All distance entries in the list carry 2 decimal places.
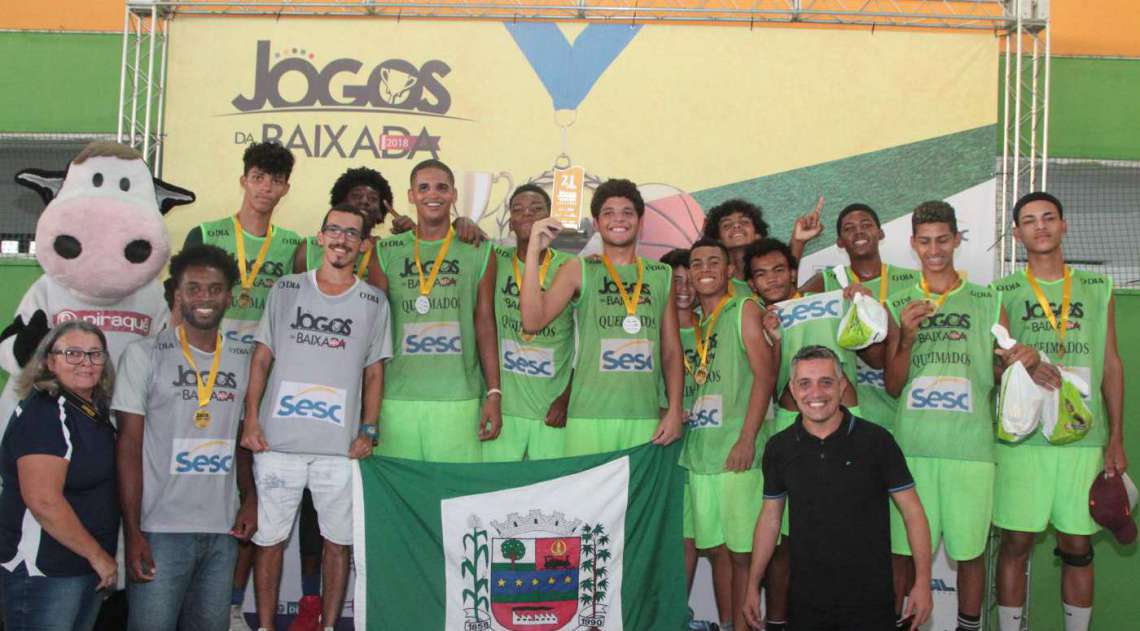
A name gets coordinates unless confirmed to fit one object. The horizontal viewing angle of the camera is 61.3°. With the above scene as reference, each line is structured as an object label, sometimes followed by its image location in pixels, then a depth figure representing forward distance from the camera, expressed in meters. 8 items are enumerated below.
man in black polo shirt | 3.29
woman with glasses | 3.18
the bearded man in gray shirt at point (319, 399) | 3.94
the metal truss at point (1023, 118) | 5.65
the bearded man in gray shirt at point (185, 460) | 3.56
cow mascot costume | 4.19
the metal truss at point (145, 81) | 5.75
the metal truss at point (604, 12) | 5.76
